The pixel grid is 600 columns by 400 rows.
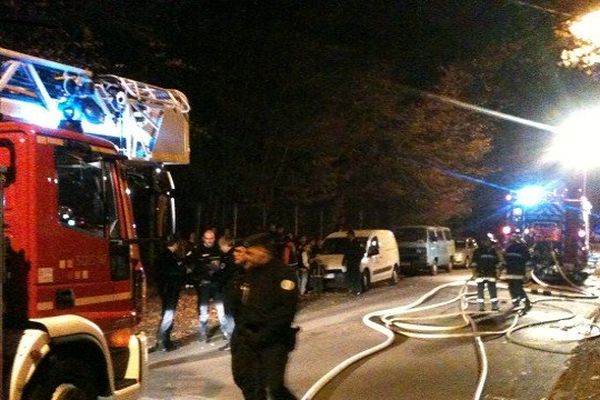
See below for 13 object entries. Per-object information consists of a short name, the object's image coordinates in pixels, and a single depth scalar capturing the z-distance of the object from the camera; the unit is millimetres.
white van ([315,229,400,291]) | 19359
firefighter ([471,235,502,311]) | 14664
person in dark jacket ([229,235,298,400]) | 5793
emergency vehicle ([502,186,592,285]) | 20812
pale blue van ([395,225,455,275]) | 25828
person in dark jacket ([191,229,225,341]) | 11250
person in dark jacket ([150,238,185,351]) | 10500
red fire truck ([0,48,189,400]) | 5023
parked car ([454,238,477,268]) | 31641
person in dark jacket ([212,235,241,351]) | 10598
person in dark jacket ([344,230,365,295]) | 18688
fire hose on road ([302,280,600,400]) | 8828
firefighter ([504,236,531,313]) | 14648
